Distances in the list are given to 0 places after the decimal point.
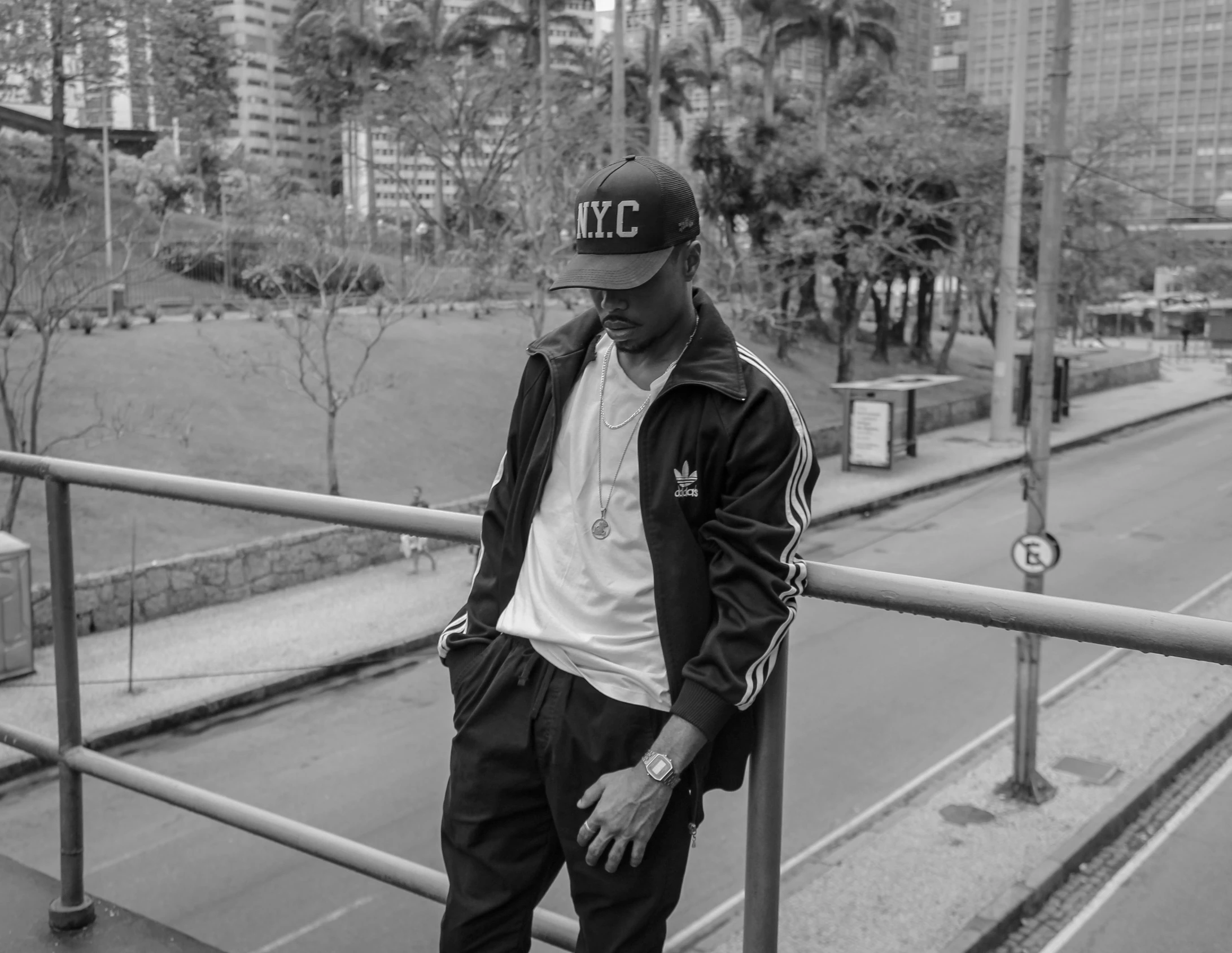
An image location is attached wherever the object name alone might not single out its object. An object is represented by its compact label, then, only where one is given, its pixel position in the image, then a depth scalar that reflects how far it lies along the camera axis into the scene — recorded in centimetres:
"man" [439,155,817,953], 192
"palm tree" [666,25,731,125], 4459
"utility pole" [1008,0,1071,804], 1126
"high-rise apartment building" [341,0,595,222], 3647
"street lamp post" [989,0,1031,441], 3038
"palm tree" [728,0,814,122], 4138
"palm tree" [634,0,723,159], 3519
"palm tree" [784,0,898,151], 4181
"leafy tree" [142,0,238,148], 3123
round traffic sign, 1277
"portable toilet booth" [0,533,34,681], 1258
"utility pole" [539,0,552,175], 2992
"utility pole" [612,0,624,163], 2392
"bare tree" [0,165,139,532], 1684
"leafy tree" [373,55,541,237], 3244
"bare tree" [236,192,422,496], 2255
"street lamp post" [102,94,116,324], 2239
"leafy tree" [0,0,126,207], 2638
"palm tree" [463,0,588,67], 3809
